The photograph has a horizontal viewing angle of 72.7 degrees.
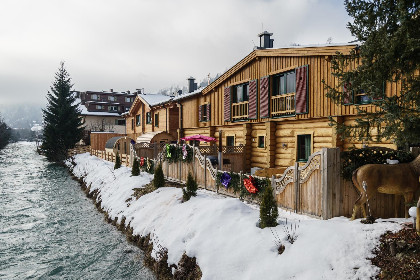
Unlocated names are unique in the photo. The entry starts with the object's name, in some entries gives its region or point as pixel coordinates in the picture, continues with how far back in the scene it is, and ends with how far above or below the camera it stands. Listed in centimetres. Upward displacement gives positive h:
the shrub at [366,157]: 770 -59
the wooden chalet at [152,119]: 2938 +231
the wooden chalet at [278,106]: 1462 +186
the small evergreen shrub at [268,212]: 790 -210
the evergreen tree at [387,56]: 752 +223
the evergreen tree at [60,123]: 4172 +237
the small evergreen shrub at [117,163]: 2378 -208
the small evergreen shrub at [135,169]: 1931 -211
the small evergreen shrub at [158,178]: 1499 -212
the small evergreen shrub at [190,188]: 1182 -210
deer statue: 697 -104
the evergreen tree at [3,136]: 6371 +72
